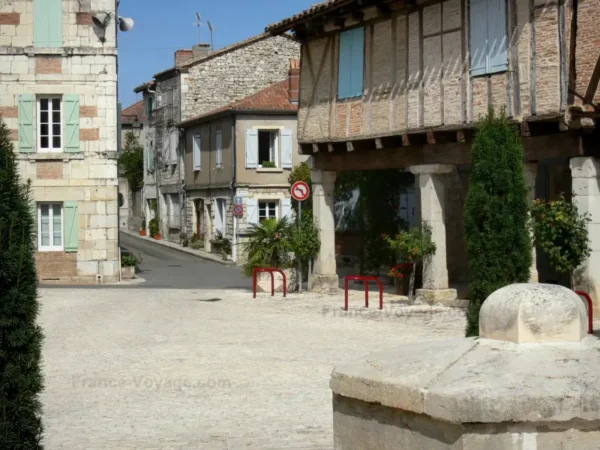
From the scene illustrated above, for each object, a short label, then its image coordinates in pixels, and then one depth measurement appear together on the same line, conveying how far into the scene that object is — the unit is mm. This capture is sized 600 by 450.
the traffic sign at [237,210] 35500
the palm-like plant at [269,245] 21891
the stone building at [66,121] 26469
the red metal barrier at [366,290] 16748
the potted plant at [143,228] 48969
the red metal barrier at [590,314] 13141
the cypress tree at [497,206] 12336
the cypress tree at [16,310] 5902
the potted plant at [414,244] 18609
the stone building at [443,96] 15508
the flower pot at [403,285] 20819
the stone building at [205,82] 40656
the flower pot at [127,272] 28203
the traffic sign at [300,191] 21141
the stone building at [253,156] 35969
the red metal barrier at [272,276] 20641
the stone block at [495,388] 4414
